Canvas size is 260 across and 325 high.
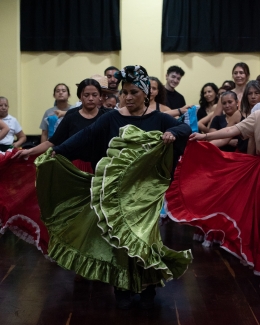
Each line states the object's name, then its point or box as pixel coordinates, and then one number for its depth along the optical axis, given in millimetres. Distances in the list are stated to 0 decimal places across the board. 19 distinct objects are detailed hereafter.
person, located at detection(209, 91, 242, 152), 6082
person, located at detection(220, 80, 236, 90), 7721
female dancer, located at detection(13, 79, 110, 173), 4375
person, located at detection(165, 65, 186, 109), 7656
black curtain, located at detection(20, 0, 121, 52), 9078
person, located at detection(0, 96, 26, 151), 7410
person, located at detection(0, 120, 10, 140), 6975
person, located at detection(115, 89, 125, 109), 5233
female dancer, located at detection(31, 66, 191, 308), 3340
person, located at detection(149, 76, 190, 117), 5715
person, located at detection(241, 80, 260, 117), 5227
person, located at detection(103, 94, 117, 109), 5902
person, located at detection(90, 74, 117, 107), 5863
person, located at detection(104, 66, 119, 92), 6688
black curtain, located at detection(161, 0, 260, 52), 8930
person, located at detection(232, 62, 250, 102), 6836
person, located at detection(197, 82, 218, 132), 7801
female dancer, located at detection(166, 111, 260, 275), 4488
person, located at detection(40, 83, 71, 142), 6856
